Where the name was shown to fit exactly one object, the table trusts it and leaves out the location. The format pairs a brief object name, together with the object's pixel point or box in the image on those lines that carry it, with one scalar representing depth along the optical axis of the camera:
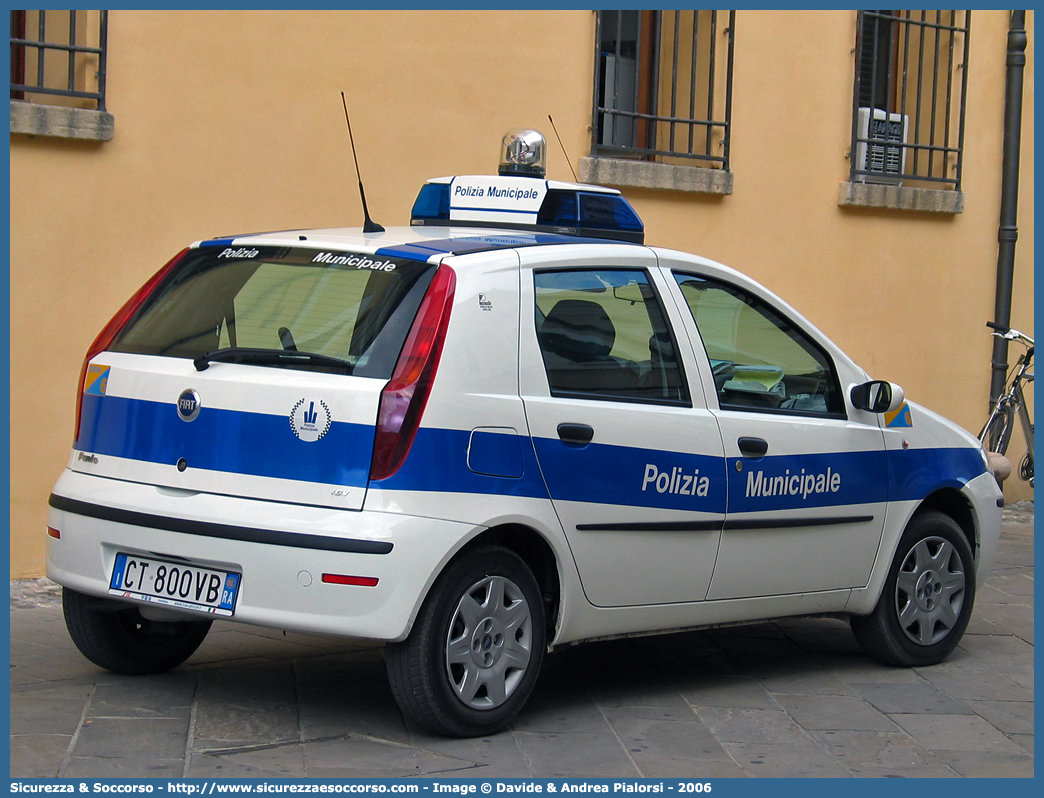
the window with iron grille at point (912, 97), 10.87
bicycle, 11.05
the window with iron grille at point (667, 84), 9.58
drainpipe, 11.29
